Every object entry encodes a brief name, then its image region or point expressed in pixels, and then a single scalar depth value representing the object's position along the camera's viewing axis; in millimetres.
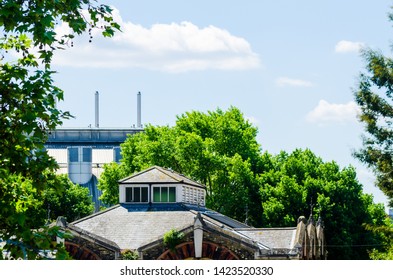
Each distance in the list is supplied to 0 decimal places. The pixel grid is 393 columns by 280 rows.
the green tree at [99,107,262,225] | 99562
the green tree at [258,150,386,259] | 94812
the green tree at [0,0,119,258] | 21375
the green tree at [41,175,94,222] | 108625
